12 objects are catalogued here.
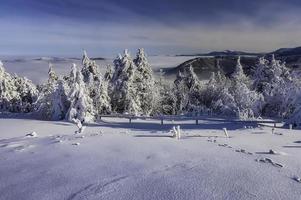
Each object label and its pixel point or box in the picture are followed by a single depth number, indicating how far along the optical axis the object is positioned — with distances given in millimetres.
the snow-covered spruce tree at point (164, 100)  30118
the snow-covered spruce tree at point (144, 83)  26708
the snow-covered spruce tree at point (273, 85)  22957
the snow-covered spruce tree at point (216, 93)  23572
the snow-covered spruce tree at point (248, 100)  21971
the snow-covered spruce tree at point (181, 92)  33458
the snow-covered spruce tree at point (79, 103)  15818
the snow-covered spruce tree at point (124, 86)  25092
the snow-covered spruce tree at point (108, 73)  32405
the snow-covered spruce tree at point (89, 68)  27396
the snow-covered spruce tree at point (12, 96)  25924
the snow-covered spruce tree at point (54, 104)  16531
